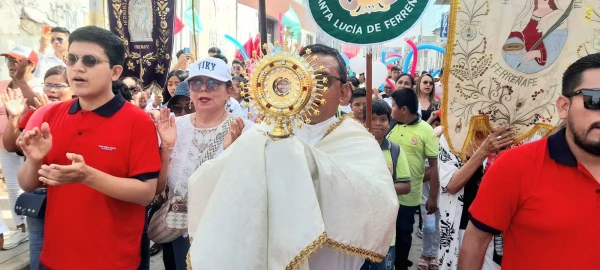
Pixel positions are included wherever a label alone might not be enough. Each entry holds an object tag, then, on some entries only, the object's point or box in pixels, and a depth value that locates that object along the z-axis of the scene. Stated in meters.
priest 1.47
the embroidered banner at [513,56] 2.40
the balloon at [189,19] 11.17
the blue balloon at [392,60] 17.16
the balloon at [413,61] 12.63
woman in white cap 3.15
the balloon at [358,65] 8.87
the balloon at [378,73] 7.78
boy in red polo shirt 2.26
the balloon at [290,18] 10.31
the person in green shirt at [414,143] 4.60
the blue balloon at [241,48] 10.94
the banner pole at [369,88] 2.77
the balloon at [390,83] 9.37
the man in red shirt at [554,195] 1.83
